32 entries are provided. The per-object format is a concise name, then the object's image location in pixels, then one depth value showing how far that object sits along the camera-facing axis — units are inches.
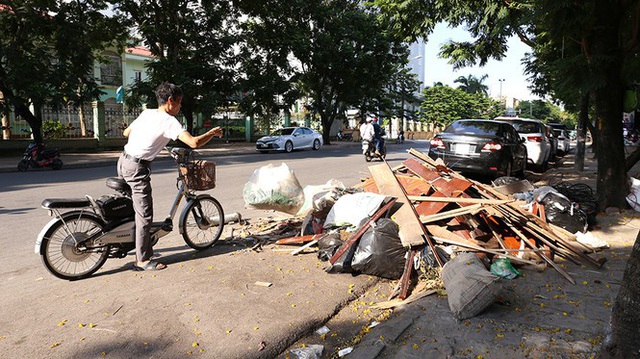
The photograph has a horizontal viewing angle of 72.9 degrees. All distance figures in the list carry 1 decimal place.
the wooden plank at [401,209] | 175.4
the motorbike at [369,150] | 674.8
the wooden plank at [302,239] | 201.8
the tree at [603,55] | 250.5
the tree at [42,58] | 666.2
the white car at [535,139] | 551.2
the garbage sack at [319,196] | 218.2
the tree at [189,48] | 893.2
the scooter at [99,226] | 158.2
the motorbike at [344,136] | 1712.6
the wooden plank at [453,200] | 198.7
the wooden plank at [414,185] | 229.6
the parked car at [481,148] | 389.4
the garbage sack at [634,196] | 280.6
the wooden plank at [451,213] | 194.2
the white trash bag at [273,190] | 223.6
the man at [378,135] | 672.9
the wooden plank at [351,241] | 172.4
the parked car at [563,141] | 905.5
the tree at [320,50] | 1071.6
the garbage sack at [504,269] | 169.8
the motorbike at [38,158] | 552.1
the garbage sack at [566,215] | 231.9
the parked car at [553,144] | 676.9
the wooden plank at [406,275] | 152.1
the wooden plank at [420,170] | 255.9
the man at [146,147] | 163.6
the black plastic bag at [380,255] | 164.4
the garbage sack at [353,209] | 195.3
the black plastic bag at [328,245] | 183.7
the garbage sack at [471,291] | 132.0
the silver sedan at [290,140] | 923.4
